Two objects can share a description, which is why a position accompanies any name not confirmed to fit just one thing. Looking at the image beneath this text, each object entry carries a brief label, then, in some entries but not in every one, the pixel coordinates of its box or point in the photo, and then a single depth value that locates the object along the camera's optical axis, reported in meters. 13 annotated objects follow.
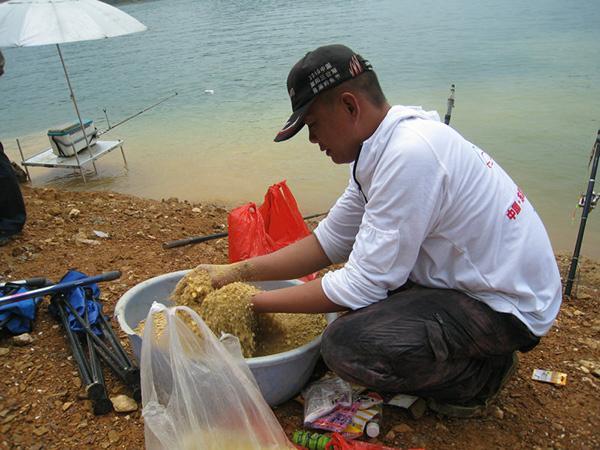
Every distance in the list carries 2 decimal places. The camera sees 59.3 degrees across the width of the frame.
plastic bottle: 1.89
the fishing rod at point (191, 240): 3.51
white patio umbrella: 4.63
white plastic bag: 1.66
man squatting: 1.66
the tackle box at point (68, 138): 5.71
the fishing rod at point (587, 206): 2.73
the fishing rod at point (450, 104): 3.24
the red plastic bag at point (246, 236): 2.84
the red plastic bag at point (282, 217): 2.95
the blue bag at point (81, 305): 2.39
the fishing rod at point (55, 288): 2.23
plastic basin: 1.87
